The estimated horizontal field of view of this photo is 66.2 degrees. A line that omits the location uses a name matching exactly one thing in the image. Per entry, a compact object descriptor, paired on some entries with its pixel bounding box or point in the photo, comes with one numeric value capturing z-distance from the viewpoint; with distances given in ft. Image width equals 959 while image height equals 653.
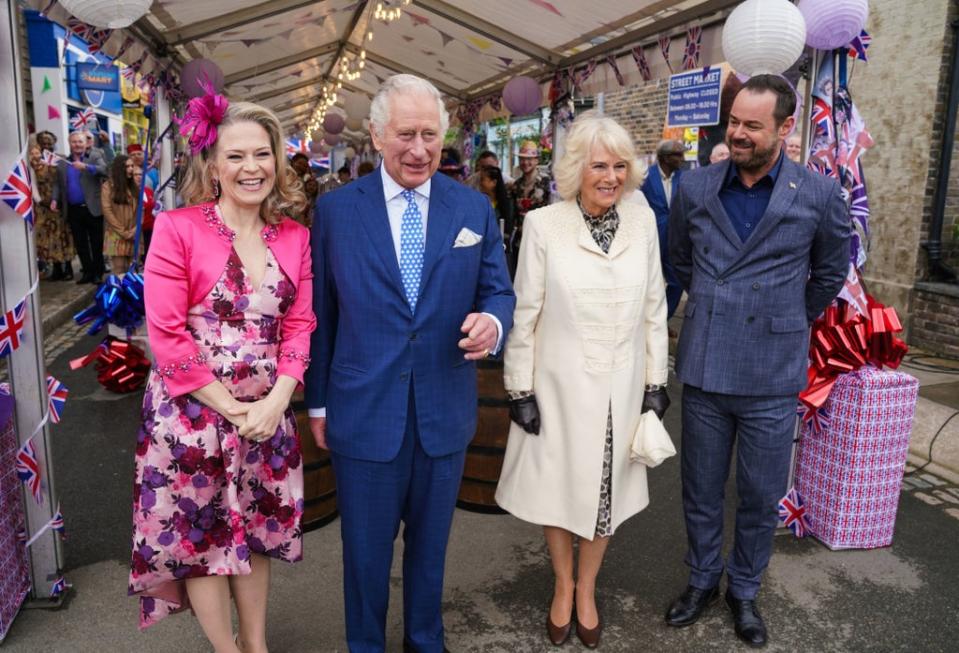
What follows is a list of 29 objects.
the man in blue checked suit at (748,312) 8.13
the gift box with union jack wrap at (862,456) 10.44
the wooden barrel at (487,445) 10.76
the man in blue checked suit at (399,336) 6.72
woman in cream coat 7.89
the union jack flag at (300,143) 85.51
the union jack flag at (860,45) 10.87
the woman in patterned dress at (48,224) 29.89
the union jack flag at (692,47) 17.02
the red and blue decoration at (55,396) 8.87
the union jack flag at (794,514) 11.24
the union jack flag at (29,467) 8.55
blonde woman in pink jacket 6.29
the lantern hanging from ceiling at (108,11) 10.94
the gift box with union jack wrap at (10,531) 8.25
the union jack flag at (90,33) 13.82
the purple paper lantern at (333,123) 51.93
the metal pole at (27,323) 7.88
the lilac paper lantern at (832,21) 10.03
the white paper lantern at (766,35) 10.51
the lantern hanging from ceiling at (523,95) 26.73
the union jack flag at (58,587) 8.99
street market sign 32.35
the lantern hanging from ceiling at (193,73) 22.49
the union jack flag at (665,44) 18.43
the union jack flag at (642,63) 20.01
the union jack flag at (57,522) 8.93
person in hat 25.80
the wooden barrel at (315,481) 10.34
